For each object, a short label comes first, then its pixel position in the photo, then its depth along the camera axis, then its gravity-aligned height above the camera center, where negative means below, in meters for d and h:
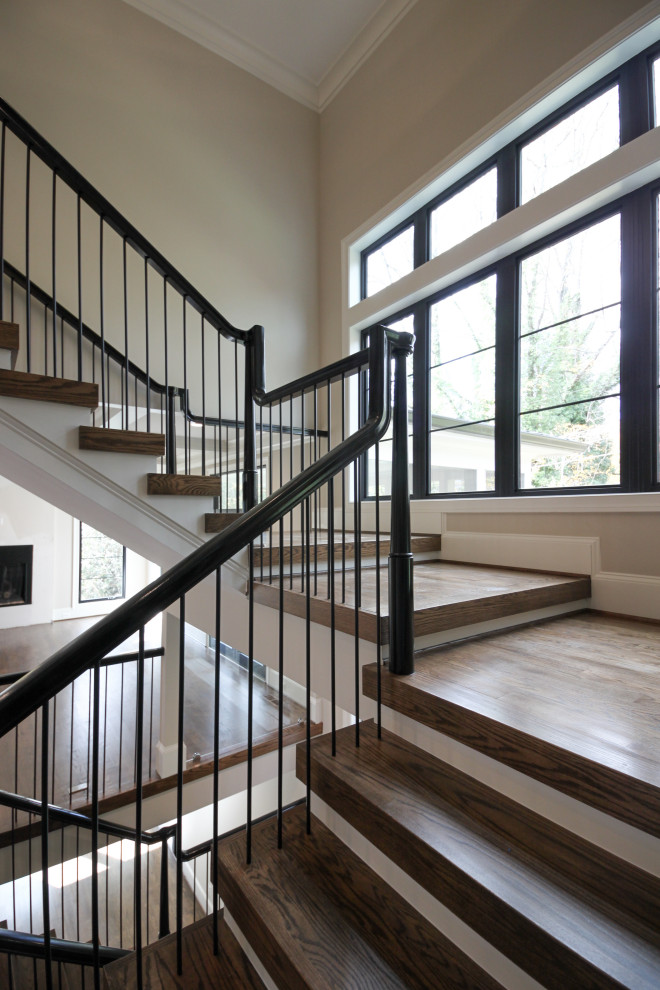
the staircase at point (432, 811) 0.91 -0.76
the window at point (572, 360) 2.57 +0.83
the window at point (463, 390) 3.25 +0.82
